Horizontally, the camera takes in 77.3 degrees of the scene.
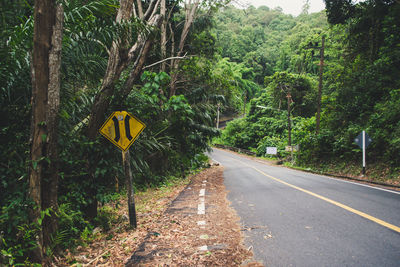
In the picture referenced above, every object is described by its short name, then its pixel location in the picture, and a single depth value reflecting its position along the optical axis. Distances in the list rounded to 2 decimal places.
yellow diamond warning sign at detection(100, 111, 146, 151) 4.30
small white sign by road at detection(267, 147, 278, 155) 32.09
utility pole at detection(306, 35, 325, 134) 21.03
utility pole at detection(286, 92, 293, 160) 28.10
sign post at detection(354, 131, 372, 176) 12.79
